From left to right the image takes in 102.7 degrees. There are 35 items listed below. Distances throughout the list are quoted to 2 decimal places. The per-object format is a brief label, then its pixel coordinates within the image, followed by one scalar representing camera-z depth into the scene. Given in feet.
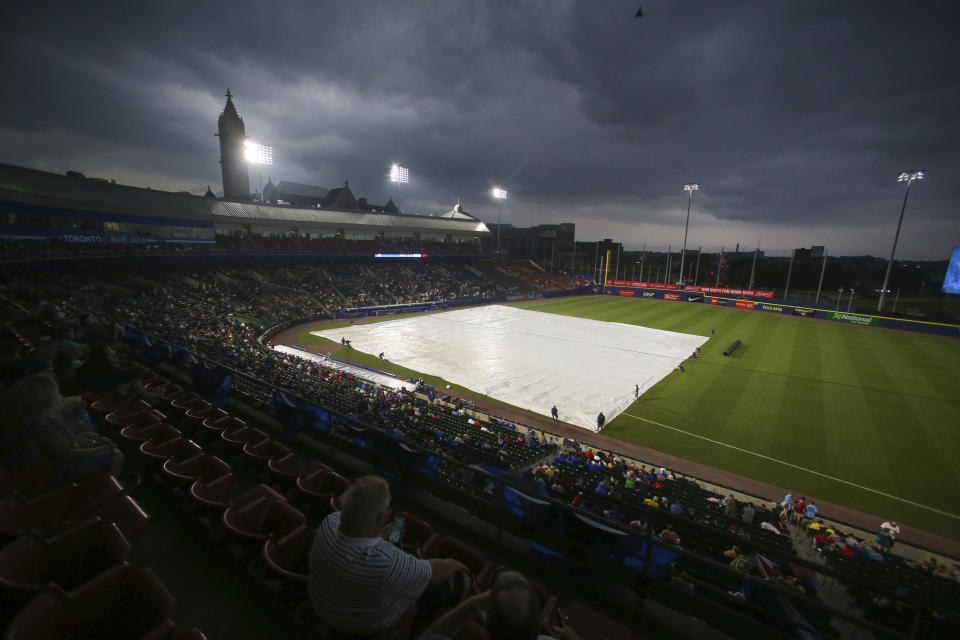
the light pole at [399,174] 210.18
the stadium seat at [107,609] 7.75
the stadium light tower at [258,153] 166.20
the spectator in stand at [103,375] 20.81
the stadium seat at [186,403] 23.84
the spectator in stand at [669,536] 25.68
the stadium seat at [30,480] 12.77
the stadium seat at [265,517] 13.50
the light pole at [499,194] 243.40
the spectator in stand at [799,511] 38.45
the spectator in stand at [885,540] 34.24
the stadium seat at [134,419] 20.45
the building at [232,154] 256.11
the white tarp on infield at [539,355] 73.05
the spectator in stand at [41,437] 11.59
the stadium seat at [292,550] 11.93
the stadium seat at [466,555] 12.39
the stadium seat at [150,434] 18.76
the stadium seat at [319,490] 15.88
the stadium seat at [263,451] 19.30
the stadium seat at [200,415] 22.90
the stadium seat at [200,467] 16.40
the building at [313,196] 289.33
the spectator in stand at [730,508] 35.63
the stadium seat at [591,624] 11.57
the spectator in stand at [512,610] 5.57
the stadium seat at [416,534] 13.38
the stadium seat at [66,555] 9.45
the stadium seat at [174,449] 17.39
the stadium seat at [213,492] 14.01
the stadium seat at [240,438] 20.54
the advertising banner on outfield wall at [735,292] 180.60
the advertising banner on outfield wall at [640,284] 209.76
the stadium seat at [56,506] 11.60
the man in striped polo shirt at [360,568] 7.66
